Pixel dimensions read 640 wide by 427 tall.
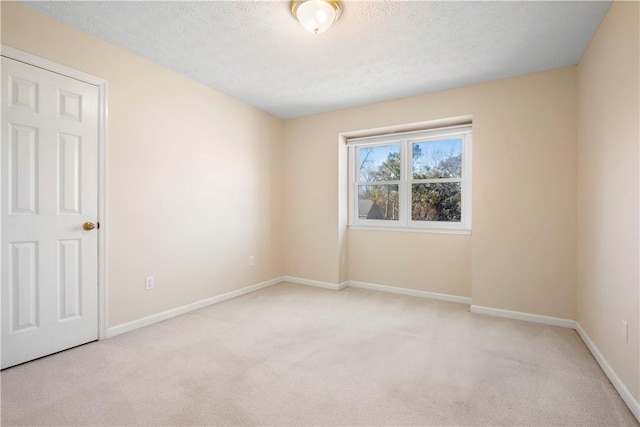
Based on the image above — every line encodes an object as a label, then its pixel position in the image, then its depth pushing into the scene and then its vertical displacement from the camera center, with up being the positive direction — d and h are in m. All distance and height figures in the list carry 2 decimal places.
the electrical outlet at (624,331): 1.86 -0.71
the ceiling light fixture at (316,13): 2.10 +1.36
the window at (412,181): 3.88 +0.41
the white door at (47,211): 2.16 -0.01
